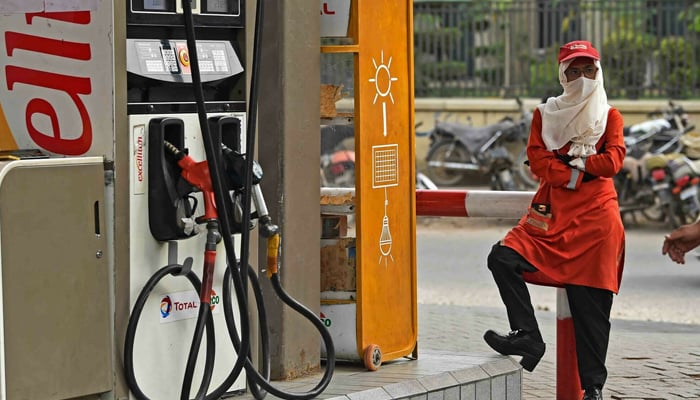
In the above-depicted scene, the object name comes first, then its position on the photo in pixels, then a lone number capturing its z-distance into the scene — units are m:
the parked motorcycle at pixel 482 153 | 19.11
